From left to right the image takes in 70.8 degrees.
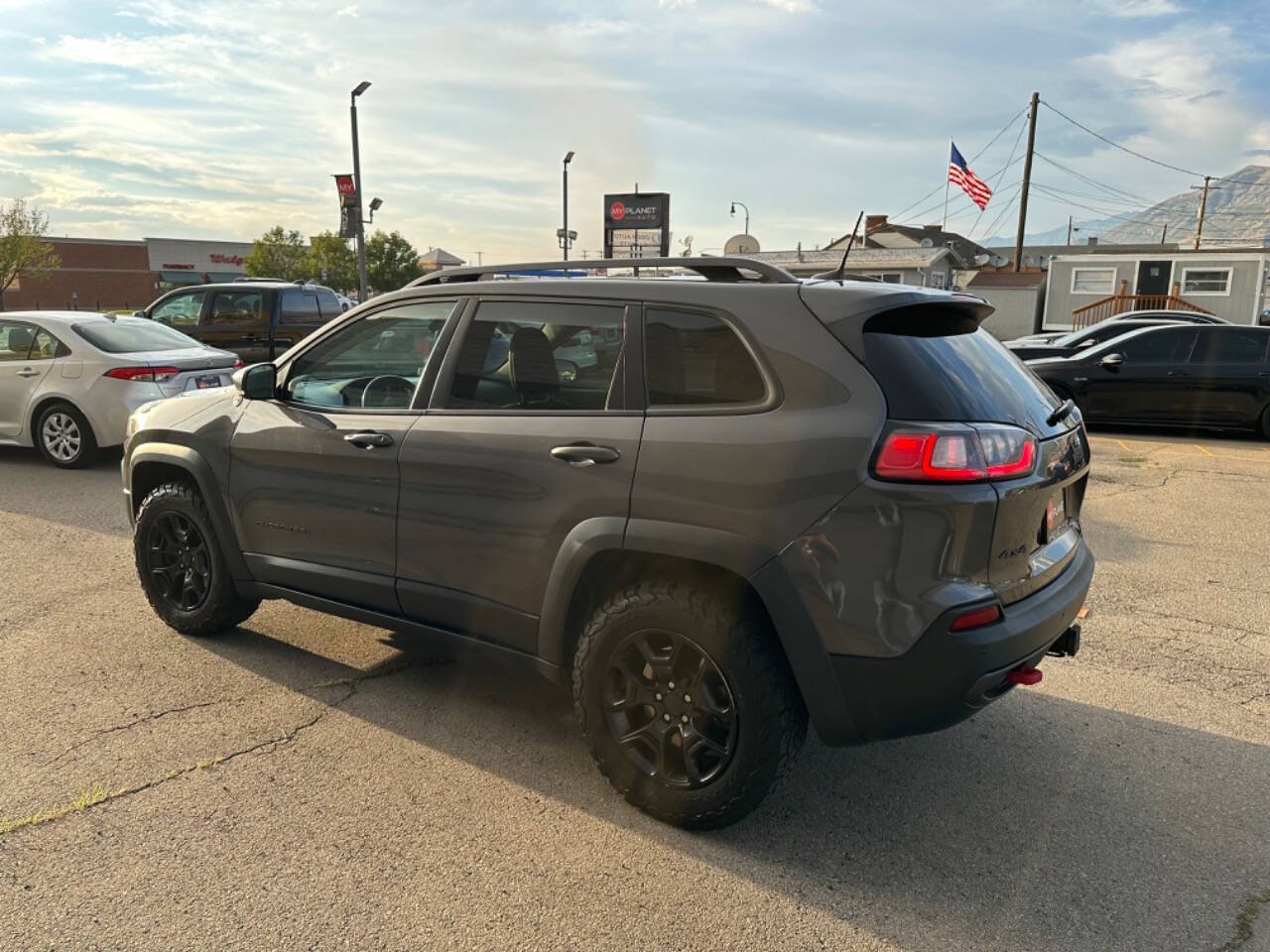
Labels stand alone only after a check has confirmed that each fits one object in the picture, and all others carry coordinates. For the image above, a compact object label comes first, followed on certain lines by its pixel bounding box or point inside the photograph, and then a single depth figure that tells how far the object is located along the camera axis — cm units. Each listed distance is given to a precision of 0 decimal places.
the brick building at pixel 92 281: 6450
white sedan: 845
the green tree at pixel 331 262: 6100
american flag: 3209
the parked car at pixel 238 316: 1416
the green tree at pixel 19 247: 4431
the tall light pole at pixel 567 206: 3142
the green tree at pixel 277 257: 6344
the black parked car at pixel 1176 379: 1108
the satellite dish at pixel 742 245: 3275
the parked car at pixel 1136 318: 1469
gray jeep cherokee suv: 252
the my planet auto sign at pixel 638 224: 2820
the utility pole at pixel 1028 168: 3547
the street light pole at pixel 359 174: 2050
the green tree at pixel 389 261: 6278
